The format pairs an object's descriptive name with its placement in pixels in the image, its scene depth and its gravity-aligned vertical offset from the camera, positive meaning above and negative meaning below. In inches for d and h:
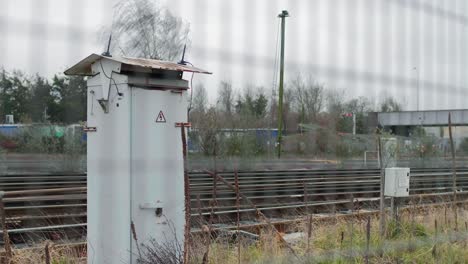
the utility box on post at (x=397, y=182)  239.1 -20.9
